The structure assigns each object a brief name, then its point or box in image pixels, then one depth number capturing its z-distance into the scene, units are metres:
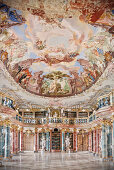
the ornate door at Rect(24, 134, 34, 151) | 36.47
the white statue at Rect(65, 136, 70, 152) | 33.28
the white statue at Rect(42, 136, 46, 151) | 33.94
